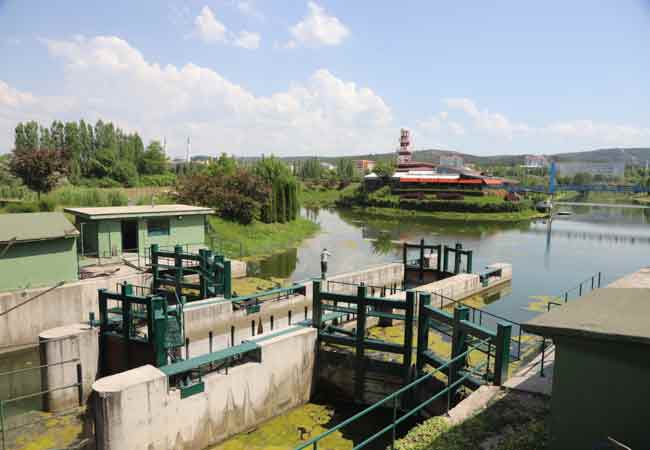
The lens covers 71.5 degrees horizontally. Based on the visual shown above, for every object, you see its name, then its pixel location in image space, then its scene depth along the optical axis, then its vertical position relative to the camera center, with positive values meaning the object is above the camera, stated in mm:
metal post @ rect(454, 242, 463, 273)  26125 -4382
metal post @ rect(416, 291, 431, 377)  12477 -4185
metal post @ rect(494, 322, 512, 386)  9578 -3708
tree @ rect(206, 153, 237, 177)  50472 +1468
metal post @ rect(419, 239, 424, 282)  26036 -4698
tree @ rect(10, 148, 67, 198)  33969 +539
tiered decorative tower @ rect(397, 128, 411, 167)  116212 +8414
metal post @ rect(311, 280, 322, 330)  14039 -4053
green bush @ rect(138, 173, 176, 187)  66925 -601
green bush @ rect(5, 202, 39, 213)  29253 -2242
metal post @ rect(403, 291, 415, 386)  12848 -4388
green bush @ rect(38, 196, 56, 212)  30000 -2074
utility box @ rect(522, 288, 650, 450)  5266 -2321
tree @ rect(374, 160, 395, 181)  113250 +2912
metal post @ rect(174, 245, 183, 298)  19797 -4126
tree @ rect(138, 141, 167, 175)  82688 +2823
